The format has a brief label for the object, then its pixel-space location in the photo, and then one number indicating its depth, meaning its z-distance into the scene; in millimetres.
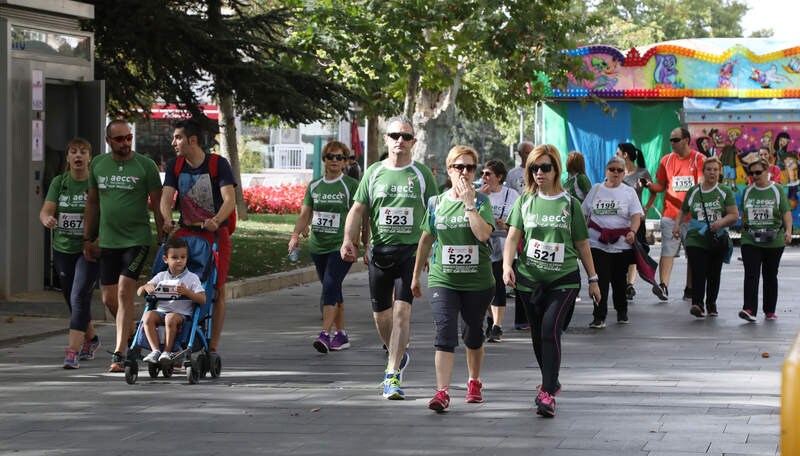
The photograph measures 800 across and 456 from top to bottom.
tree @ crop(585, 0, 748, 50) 65875
